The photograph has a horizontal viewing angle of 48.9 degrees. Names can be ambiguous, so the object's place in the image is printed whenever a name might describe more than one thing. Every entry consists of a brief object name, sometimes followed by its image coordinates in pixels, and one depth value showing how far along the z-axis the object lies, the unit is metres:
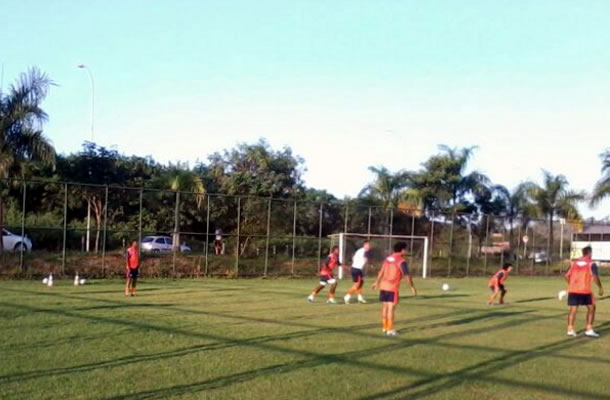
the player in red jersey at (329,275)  19.47
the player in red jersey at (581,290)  13.87
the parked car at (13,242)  27.45
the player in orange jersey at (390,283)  12.93
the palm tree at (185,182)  37.00
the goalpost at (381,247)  35.75
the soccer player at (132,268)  19.94
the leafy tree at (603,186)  51.31
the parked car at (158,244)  32.06
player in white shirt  19.89
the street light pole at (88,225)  28.46
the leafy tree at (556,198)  53.34
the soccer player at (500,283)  20.67
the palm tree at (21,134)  28.23
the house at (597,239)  54.66
